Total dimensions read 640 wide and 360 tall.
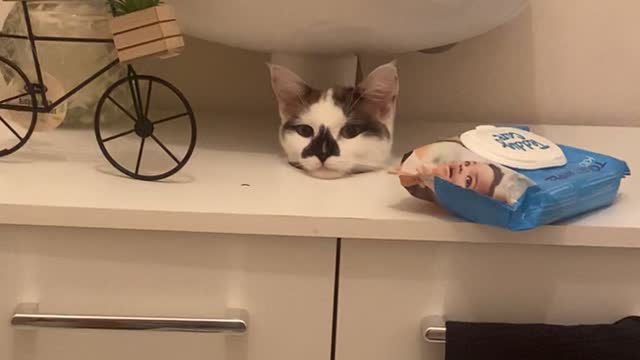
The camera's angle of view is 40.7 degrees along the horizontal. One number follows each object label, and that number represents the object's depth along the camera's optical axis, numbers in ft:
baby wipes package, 2.49
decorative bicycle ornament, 2.70
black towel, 2.67
